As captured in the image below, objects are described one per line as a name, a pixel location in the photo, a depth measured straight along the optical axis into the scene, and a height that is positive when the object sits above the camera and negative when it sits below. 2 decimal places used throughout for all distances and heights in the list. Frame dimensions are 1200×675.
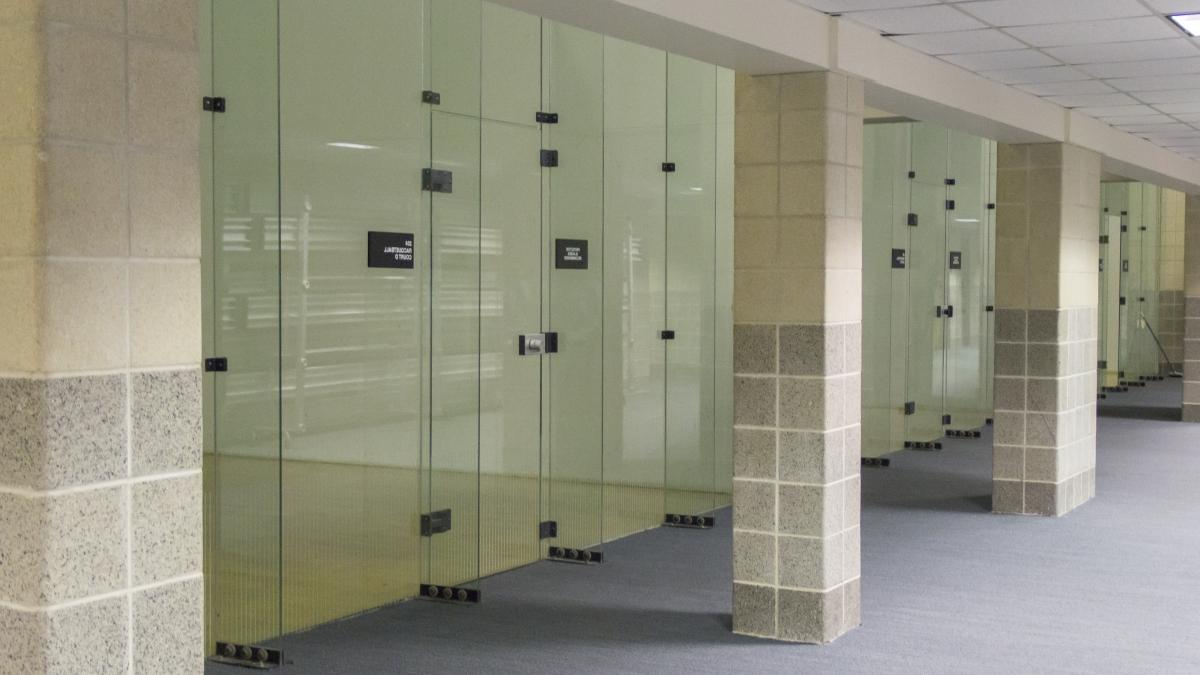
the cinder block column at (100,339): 2.83 -0.08
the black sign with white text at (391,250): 6.25 +0.24
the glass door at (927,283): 12.85 +0.21
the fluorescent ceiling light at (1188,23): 5.84 +1.23
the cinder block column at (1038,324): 9.27 -0.13
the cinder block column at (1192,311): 15.30 -0.06
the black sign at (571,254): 7.64 +0.27
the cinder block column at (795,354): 5.97 -0.22
